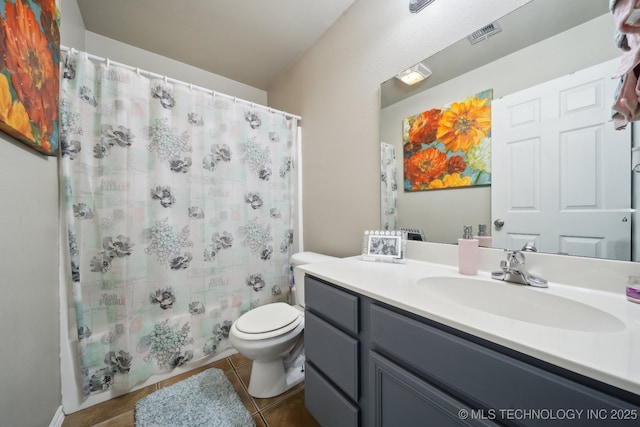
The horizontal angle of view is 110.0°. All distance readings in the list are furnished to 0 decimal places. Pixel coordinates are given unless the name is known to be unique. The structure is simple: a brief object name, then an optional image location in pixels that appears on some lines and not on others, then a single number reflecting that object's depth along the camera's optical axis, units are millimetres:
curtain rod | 1169
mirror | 750
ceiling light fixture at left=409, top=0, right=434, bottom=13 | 1072
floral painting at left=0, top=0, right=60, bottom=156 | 658
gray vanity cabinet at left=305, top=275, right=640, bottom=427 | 403
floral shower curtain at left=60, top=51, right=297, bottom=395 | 1229
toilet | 1197
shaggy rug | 1117
